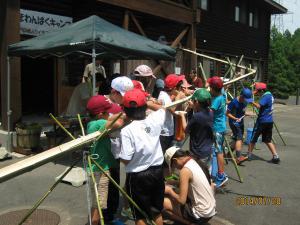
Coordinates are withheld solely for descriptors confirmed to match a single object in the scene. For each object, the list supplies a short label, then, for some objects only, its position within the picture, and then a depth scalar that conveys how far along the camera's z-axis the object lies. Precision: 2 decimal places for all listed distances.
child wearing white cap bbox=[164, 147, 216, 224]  4.24
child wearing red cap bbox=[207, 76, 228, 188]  5.82
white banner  9.89
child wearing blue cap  7.71
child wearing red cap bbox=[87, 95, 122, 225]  3.92
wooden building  8.66
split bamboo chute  2.63
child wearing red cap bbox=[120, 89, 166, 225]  3.57
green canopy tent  6.78
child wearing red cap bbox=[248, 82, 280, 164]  7.89
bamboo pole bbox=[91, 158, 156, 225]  3.54
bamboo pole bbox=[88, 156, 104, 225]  3.35
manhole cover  4.74
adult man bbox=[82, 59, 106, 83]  9.04
